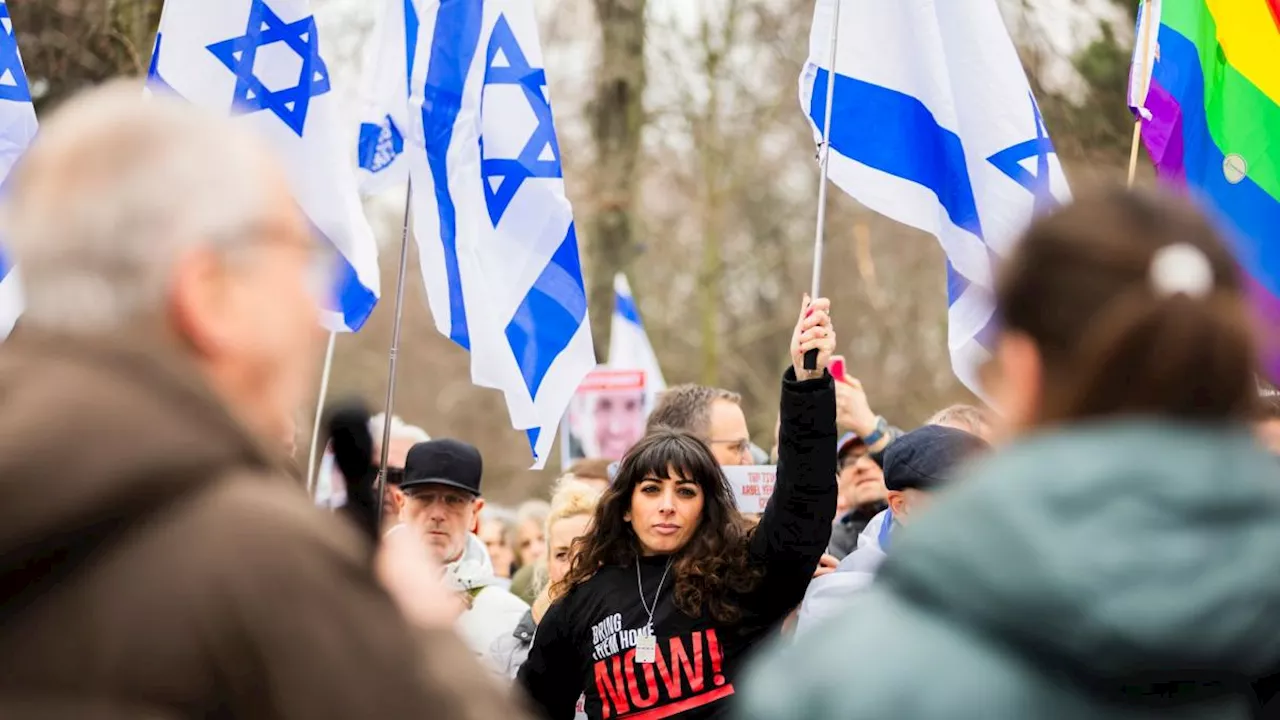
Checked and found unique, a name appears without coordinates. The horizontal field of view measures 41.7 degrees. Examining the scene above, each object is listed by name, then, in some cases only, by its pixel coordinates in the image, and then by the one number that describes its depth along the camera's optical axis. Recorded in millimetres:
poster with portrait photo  10602
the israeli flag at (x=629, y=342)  11914
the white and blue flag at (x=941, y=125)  5426
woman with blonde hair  5857
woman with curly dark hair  4223
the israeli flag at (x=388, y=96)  6512
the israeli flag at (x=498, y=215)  6184
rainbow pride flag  5652
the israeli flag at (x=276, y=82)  6156
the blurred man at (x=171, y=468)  1584
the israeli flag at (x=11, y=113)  6387
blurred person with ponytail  1772
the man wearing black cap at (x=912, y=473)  4660
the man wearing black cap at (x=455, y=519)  6059
